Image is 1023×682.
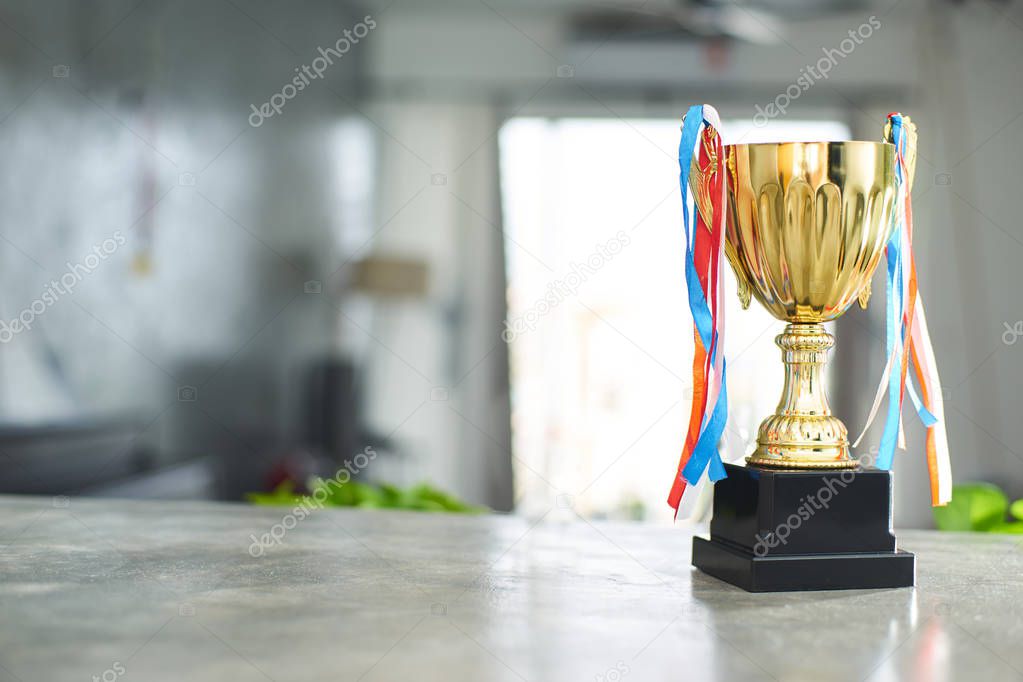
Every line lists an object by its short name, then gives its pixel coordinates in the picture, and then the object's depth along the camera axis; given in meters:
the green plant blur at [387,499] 2.06
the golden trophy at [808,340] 1.00
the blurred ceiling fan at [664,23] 3.55
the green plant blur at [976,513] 1.61
